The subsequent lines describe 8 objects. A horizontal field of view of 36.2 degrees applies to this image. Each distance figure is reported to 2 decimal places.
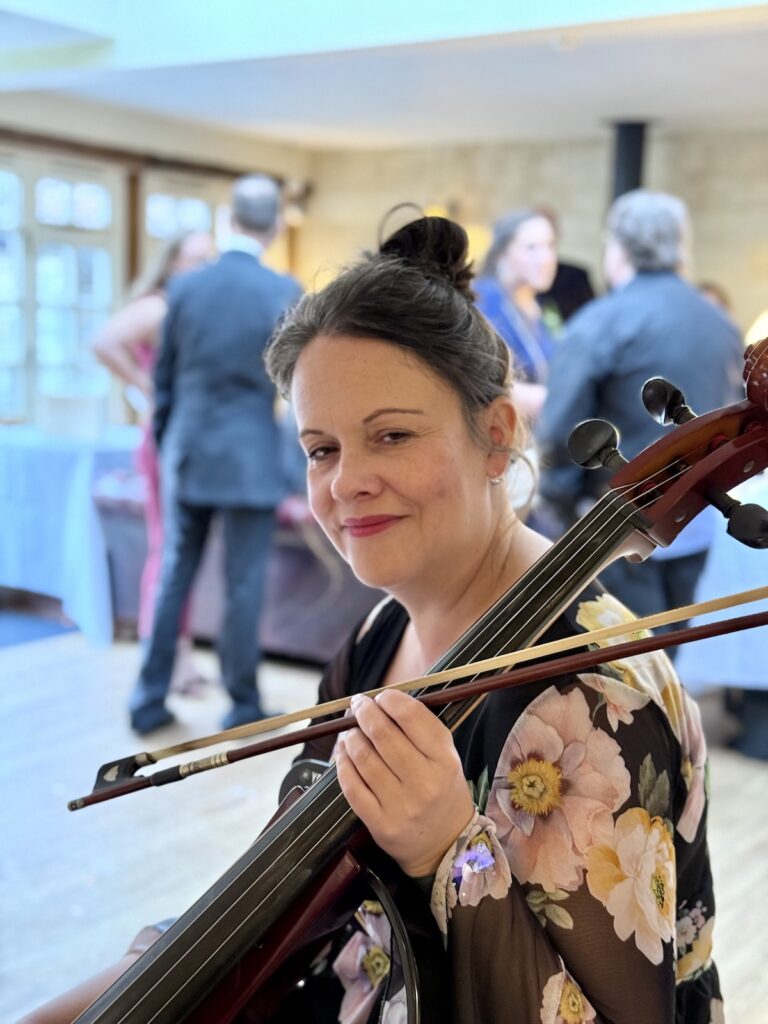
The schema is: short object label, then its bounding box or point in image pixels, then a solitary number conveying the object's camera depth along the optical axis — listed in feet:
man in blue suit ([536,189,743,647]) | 10.17
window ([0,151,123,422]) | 26.11
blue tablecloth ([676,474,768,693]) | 10.64
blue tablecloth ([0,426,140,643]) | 14.78
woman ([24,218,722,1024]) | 2.72
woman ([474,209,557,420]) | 12.38
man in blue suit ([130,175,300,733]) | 11.18
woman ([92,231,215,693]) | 13.06
